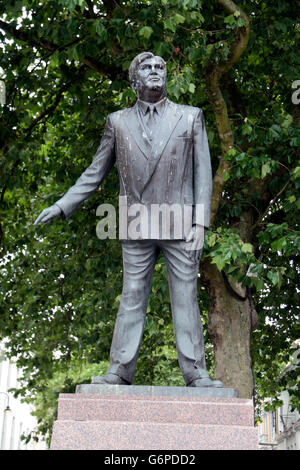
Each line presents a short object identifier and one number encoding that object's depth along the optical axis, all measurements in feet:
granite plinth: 14.78
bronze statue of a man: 17.66
